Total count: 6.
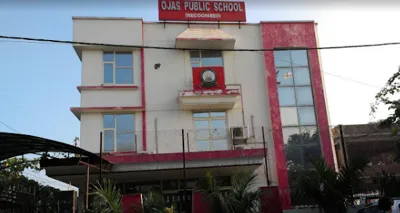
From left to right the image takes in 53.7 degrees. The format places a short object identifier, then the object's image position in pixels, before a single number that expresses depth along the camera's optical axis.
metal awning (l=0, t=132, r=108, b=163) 10.63
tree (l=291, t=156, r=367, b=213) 12.45
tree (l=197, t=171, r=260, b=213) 11.40
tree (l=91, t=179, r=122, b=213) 10.65
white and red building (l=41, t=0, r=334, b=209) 16.16
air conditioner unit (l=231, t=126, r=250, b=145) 16.08
